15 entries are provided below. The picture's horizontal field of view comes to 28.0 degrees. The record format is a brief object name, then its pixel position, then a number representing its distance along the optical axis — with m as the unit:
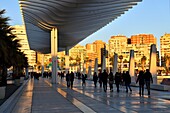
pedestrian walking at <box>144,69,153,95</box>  18.83
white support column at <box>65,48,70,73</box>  66.32
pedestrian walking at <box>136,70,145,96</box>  19.20
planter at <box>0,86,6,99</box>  17.54
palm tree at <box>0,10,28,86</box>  17.73
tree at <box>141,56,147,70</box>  124.31
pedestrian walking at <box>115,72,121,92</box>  22.69
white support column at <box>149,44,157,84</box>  26.50
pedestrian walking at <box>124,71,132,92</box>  21.83
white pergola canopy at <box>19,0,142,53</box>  29.80
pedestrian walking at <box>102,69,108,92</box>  23.15
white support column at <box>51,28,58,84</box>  41.53
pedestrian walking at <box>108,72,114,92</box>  22.94
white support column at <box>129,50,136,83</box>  33.41
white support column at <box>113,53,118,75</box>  39.25
